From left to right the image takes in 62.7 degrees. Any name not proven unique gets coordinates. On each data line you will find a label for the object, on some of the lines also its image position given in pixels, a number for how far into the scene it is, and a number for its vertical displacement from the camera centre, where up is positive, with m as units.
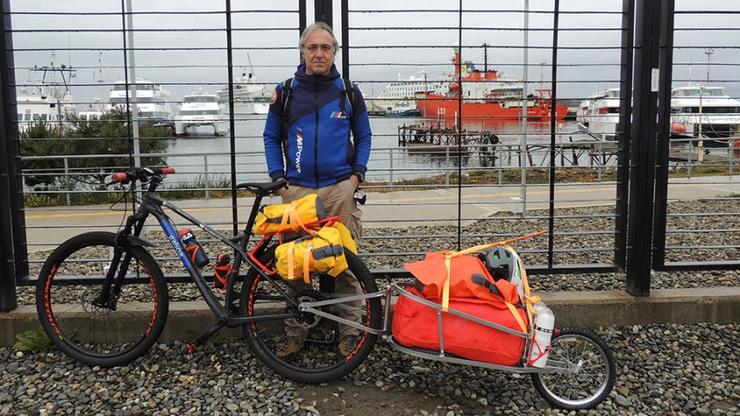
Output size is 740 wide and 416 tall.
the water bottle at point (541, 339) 3.20 -0.98
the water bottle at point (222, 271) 3.78 -0.73
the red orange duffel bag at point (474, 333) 3.18 -0.95
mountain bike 3.62 -0.94
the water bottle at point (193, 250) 3.79 -0.60
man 3.69 +0.08
